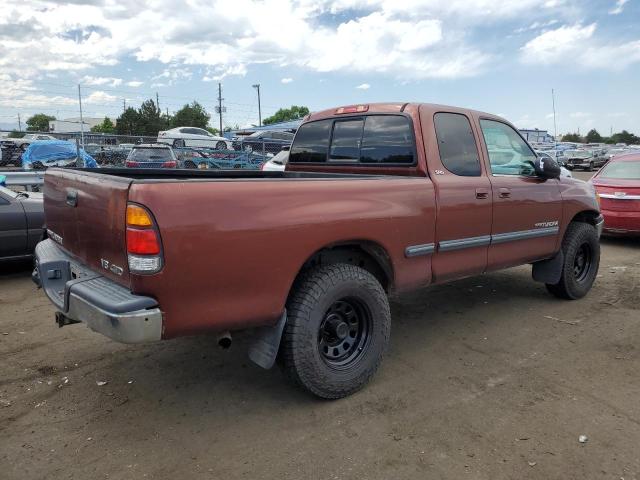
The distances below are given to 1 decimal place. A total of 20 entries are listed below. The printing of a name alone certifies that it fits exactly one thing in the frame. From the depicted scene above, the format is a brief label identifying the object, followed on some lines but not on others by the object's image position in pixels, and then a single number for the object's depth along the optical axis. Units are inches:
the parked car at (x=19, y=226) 247.8
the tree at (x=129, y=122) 2363.9
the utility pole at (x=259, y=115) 2866.6
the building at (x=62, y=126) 2308.1
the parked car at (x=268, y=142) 773.3
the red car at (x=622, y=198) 330.0
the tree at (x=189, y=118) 2842.0
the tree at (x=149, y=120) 2364.7
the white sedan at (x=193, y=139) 1054.2
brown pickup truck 101.5
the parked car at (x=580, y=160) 1369.3
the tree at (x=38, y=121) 3816.9
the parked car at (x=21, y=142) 904.7
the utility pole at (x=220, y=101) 2896.2
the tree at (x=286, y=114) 3275.1
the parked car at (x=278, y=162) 478.1
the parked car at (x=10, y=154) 866.1
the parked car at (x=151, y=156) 598.9
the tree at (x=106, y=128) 2855.3
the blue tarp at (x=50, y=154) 587.4
